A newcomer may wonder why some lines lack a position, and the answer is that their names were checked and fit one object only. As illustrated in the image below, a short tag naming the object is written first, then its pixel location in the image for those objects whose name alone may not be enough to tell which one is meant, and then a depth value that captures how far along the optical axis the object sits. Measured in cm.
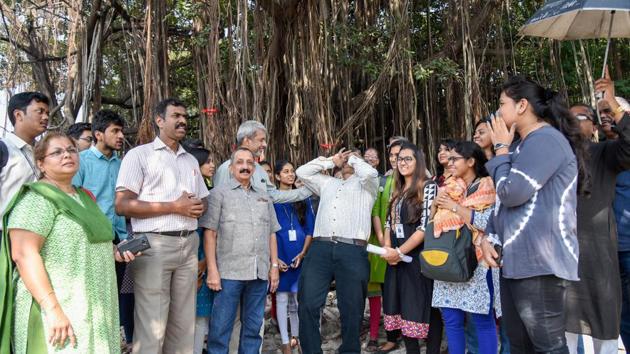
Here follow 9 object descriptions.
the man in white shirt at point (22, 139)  234
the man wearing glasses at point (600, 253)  225
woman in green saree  183
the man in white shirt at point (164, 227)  251
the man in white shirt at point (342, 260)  309
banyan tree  440
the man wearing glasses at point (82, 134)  334
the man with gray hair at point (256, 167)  315
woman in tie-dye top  177
